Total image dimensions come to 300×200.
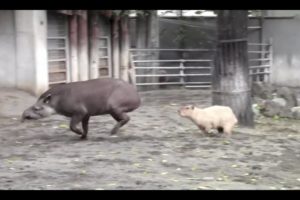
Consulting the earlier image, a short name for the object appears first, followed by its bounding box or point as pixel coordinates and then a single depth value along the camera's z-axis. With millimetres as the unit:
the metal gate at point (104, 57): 15827
